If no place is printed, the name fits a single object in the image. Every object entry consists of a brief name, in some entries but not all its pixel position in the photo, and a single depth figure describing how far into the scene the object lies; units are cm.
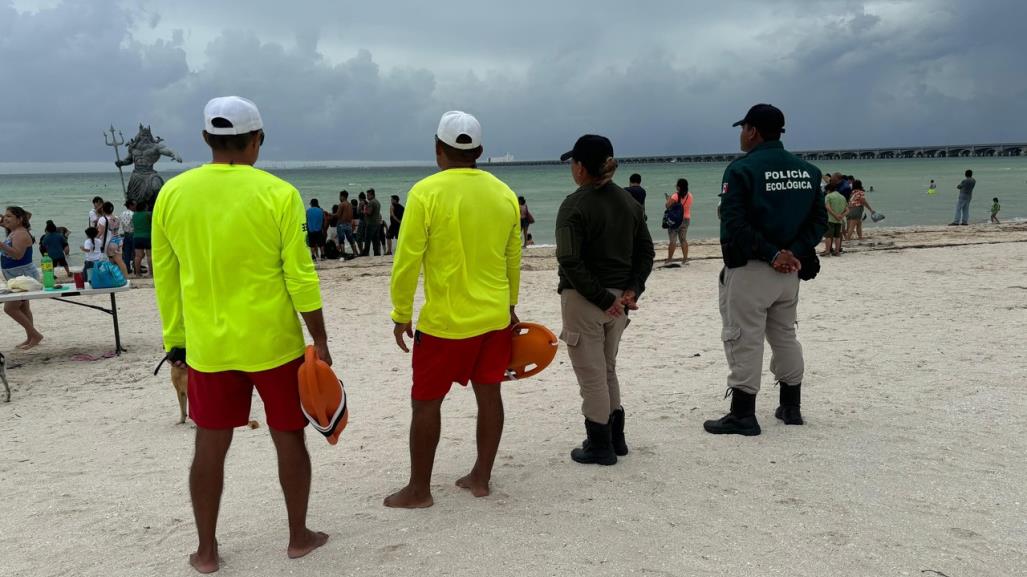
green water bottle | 766
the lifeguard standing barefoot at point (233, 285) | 280
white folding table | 702
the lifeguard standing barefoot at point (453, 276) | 336
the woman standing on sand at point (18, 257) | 805
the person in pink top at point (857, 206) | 1636
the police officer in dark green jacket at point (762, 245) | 427
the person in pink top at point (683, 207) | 1331
